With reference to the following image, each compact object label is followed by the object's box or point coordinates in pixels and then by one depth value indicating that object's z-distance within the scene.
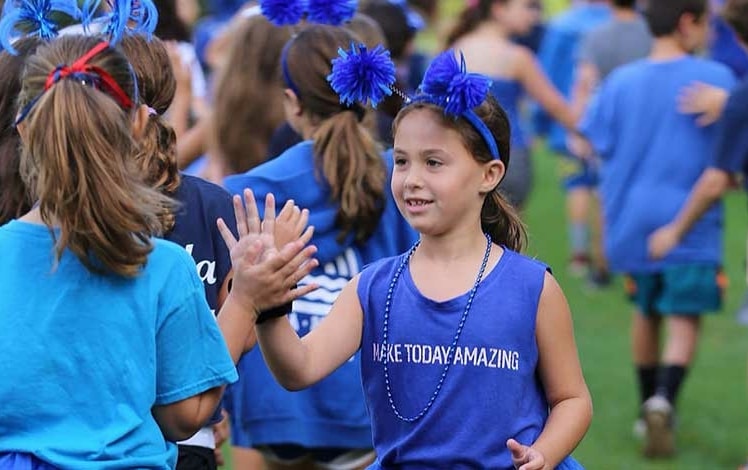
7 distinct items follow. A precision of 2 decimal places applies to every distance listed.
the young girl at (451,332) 6.68
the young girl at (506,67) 16.89
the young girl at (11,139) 7.02
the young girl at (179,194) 6.99
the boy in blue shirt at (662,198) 13.91
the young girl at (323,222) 9.13
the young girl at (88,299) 5.59
